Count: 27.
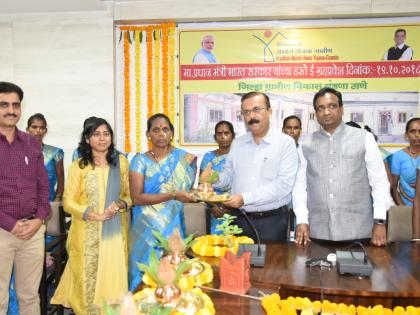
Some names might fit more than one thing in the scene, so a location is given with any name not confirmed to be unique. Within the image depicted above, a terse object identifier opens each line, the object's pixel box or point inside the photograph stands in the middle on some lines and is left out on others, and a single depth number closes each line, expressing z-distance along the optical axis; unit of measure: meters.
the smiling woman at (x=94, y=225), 2.92
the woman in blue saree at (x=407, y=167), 3.70
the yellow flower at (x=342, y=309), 1.60
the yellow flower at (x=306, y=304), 1.61
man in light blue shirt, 2.47
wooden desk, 1.67
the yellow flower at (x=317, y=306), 1.63
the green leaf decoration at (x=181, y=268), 1.39
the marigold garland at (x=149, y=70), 5.02
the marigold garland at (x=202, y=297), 1.41
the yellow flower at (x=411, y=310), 1.58
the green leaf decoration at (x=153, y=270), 1.35
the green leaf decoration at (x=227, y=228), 2.07
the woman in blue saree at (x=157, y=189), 2.94
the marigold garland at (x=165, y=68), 4.97
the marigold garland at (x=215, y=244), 2.15
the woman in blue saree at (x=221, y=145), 3.99
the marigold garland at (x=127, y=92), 5.06
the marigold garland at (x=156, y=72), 5.01
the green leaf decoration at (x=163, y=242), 1.78
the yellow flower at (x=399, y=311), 1.60
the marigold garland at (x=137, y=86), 5.05
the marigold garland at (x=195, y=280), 1.66
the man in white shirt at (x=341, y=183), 2.46
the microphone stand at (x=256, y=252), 1.97
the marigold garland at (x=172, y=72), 4.95
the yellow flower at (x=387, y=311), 1.61
